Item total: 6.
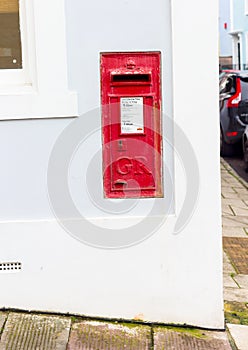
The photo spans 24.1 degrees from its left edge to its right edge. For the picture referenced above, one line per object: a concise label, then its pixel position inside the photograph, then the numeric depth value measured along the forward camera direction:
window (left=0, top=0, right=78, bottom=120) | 3.85
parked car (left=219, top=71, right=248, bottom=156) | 12.24
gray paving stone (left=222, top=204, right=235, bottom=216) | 7.89
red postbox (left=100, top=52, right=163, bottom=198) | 3.91
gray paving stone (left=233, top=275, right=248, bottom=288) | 5.02
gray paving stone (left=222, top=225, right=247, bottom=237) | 6.79
